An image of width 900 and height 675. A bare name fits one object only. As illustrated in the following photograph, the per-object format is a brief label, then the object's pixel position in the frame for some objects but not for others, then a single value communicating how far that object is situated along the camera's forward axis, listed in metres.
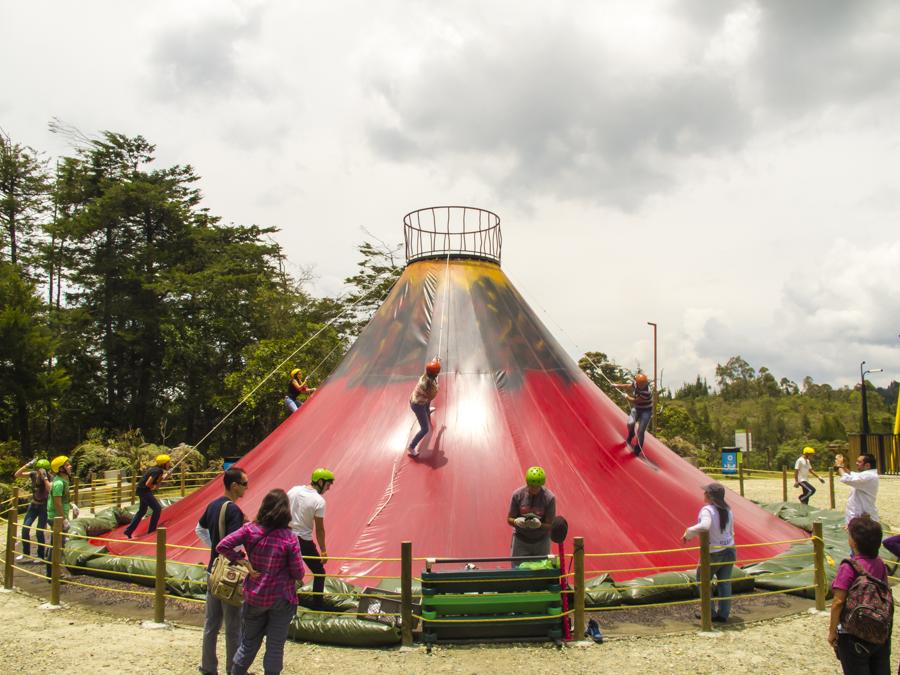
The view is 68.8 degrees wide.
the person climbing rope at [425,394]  8.64
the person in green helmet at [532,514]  6.53
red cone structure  8.00
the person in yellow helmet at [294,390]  11.87
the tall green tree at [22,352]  26.28
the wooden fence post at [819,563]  7.03
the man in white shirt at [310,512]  6.34
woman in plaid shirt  4.30
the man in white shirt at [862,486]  7.55
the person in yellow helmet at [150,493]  9.41
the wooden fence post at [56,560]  7.47
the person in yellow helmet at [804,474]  14.57
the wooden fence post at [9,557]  8.27
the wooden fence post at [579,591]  6.22
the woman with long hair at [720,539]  6.77
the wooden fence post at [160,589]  6.78
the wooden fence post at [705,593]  6.43
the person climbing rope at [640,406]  9.77
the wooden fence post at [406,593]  6.16
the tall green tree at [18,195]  34.50
